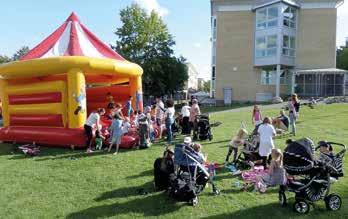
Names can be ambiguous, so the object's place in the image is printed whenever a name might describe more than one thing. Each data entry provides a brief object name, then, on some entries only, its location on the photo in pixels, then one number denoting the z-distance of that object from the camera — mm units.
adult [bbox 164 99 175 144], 13535
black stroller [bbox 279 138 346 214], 6930
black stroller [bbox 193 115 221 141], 14078
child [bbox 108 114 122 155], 11992
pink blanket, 8406
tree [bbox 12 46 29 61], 81950
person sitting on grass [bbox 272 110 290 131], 15508
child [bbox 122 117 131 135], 12504
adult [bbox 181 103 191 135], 15227
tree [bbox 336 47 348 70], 56062
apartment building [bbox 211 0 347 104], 35219
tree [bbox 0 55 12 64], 71875
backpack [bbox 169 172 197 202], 7168
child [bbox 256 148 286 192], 7297
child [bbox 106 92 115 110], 17381
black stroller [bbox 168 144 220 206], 7191
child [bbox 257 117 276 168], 9289
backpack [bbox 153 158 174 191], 7914
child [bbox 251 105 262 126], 14285
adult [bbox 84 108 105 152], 12281
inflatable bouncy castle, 12797
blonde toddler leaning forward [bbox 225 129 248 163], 10188
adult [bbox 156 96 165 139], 15023
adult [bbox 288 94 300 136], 14938
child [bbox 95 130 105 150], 12435
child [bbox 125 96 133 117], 15844
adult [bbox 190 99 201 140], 14336
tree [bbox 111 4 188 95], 42438
